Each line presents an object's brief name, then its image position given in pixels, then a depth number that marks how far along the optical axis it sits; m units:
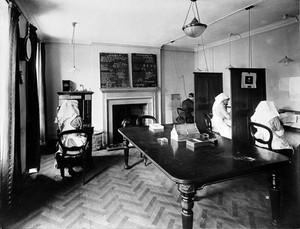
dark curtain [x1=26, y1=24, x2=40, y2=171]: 3.41
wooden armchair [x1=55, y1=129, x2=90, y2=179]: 3.21
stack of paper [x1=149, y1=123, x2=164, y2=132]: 3.16
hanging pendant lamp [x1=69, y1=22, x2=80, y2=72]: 5.31
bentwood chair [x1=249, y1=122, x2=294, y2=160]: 2.78
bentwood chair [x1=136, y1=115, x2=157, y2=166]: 3.85
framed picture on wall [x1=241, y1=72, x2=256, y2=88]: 4.25
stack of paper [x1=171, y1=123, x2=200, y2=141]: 2.51
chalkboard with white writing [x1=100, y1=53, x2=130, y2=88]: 5.52
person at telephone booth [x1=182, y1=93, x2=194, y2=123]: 6.31
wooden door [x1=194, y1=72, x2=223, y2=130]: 5.36
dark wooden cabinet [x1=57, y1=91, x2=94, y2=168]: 4.04
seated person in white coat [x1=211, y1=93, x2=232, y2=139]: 4.43
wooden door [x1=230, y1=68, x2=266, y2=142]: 4.15
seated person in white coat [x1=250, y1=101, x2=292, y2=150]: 3.14
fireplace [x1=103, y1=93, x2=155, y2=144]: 5.65
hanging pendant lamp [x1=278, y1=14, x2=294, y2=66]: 4.05
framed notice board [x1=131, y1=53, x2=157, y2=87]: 5.87
